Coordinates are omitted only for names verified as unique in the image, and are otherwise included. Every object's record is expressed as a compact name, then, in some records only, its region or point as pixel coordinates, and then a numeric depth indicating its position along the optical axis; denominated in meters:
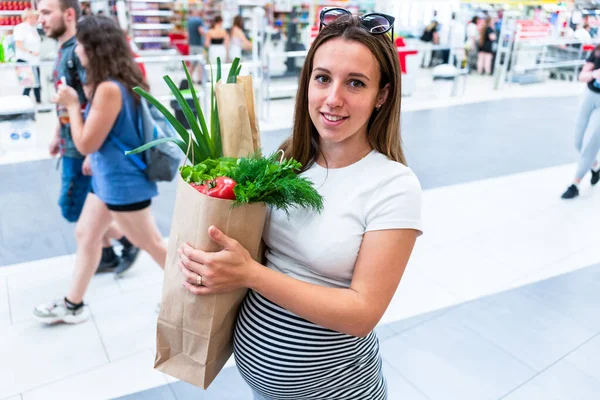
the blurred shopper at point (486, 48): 11.49
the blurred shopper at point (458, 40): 9.02
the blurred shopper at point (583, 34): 10.41
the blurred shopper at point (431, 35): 11.33
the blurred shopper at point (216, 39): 8.38
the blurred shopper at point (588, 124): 4.04
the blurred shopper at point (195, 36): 8.98
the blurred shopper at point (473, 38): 11.02
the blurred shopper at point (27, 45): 5.53
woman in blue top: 2.10
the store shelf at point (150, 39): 9.82
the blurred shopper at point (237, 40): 8.51
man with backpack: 2.30
